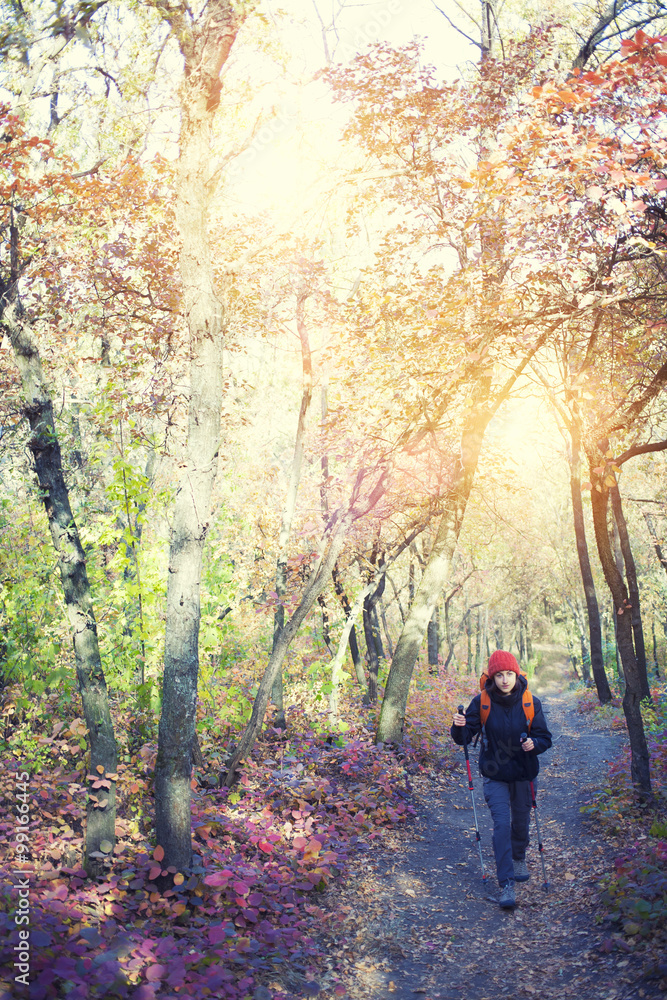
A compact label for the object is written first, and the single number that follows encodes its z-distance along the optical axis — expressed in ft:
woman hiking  18.89
